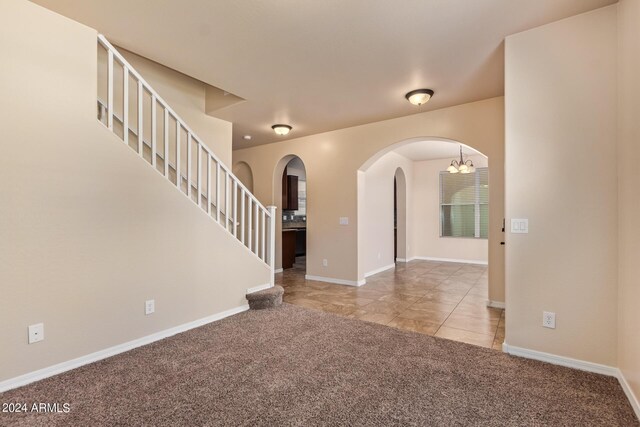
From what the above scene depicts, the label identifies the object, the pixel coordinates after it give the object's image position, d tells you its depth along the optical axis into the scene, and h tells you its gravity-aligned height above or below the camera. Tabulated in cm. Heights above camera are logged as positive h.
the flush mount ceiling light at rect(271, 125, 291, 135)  510 +146
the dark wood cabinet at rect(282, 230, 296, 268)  698 -81
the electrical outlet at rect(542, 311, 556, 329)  245 -90
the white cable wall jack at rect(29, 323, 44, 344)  218 -86
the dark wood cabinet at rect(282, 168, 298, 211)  753 +58
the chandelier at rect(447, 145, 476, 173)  630 +93
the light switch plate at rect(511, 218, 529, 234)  256 -12
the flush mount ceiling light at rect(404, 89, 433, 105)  369 +145
